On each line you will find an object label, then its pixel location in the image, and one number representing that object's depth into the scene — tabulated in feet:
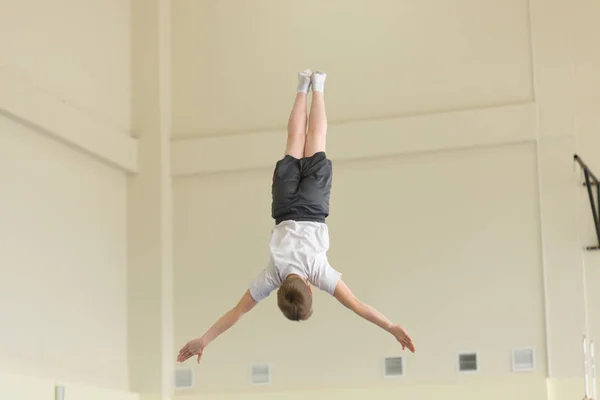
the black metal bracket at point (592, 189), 47.70
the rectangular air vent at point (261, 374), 51.95
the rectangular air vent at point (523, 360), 48.51
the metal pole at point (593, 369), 46.41
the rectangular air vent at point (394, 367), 50.19
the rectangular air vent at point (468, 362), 49.24
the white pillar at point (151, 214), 53.02
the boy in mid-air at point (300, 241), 31.96
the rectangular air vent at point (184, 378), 53.29
